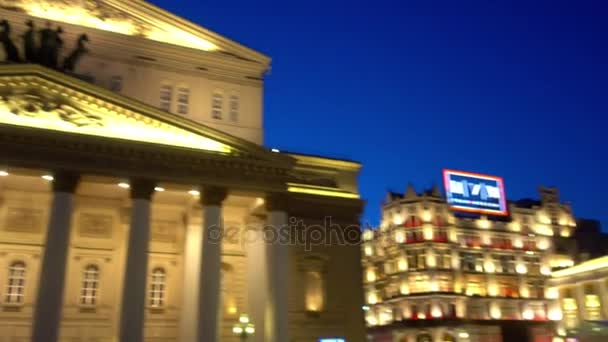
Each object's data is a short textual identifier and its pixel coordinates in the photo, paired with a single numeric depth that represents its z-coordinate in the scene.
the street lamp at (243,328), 25.93
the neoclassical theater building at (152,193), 25.73
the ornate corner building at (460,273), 69.31
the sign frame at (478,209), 75.69
